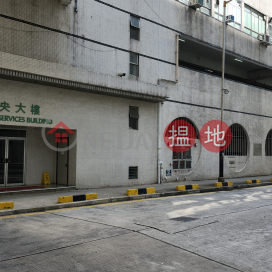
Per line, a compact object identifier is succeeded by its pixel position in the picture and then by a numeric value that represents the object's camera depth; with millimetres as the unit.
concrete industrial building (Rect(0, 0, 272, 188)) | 12676
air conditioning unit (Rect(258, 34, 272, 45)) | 25986
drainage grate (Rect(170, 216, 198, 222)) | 8344
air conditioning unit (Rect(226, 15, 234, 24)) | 22119
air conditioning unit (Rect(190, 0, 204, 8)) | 19844
